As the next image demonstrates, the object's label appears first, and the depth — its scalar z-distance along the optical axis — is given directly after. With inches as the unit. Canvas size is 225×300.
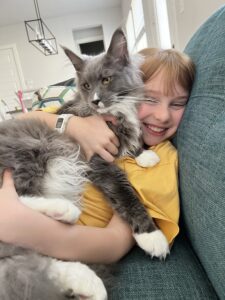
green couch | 27.1
